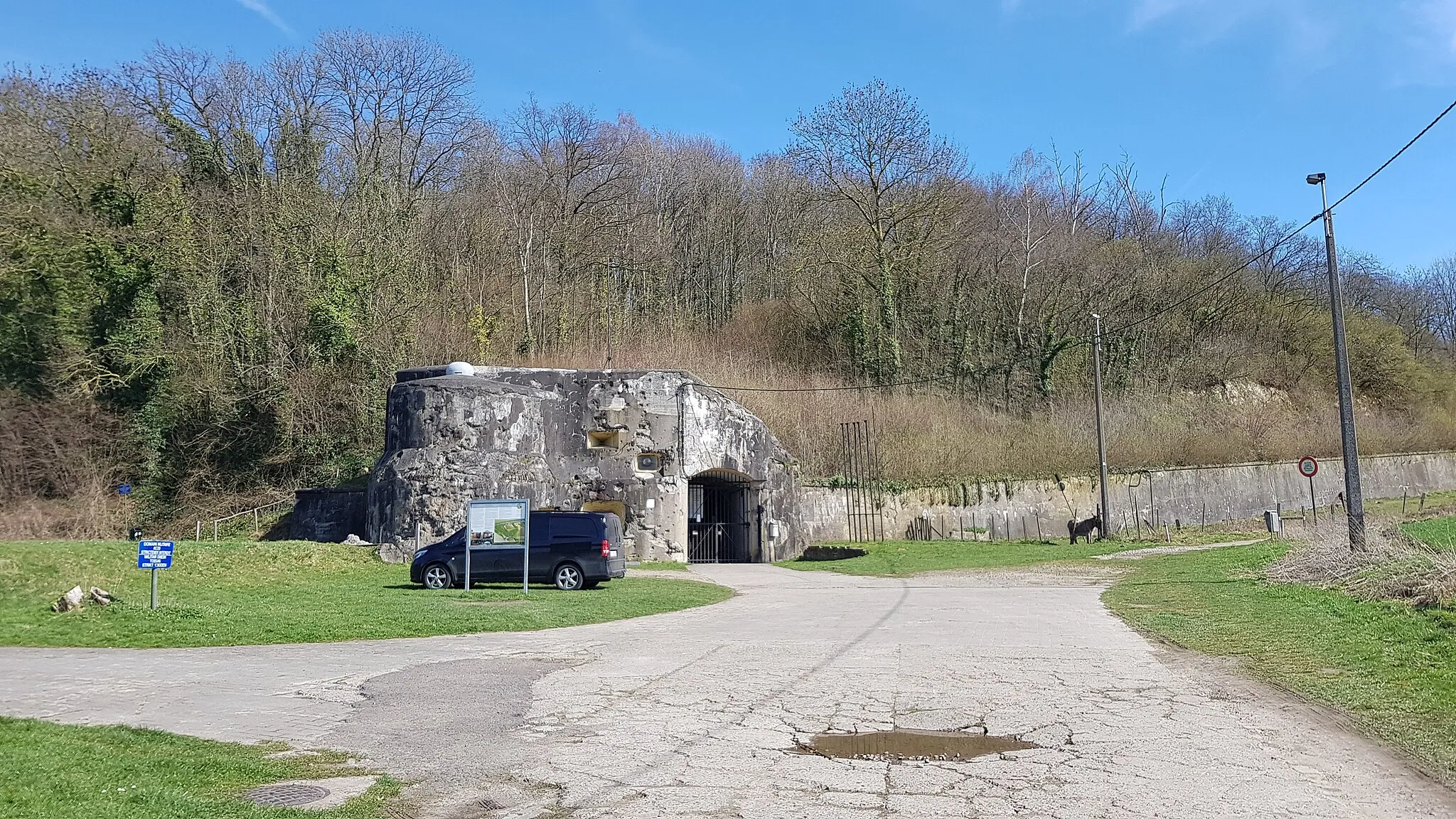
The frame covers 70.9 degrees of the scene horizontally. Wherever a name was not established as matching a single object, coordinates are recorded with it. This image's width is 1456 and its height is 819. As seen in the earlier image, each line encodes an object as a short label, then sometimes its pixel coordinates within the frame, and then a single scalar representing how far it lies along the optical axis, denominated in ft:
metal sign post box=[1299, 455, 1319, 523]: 94.69
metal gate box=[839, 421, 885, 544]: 121.39
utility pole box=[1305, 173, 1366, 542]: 59.52
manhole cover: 19.13
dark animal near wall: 119.96
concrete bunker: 94.84
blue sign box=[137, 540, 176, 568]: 49.93
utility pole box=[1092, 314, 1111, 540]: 114.62
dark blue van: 68.54
